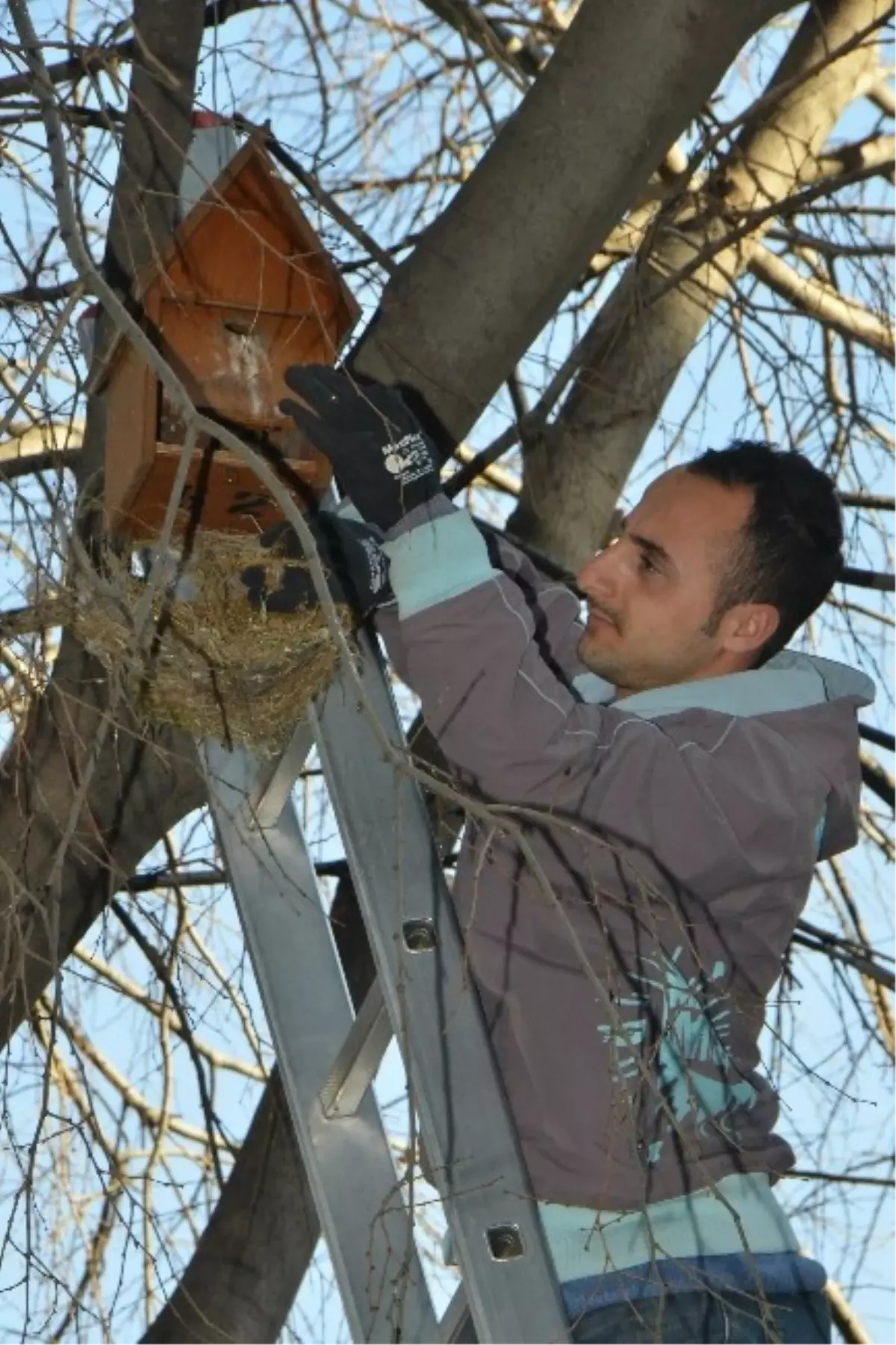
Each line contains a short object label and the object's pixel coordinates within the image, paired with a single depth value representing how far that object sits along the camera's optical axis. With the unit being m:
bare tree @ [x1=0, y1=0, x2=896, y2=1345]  5.61
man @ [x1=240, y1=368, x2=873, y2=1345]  4.73
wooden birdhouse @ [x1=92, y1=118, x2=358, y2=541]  5.62
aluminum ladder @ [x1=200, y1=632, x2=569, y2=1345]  4.65
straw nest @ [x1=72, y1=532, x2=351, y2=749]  5.29
